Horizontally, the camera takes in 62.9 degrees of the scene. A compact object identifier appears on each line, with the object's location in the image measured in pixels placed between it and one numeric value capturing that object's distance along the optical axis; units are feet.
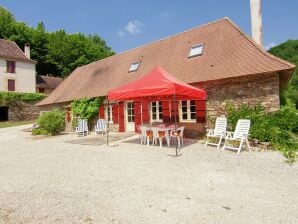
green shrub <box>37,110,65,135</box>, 47.78
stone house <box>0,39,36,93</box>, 95.14
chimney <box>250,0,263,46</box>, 40.65
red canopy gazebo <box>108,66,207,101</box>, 25.06
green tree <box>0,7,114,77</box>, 121.70
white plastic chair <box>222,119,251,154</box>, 25.09
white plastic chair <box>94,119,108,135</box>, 45.74
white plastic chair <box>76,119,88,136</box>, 45.35
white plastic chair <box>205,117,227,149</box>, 28.02
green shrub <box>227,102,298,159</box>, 25.20
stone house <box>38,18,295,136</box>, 30.94
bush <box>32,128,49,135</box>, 50.36
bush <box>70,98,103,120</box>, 49.55
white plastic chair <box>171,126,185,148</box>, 27.89
